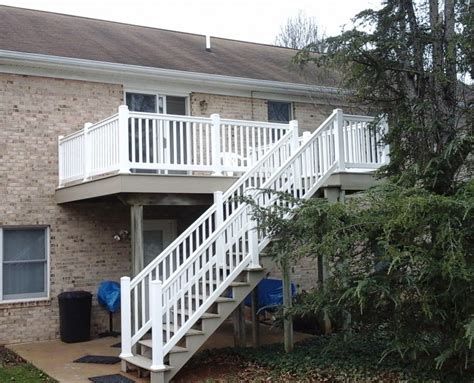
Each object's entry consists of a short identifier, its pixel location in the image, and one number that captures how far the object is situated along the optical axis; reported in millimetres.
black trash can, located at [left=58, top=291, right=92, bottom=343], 11672
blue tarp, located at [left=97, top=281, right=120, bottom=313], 12180
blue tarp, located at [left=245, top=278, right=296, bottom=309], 13000
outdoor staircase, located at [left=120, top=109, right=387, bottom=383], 8359
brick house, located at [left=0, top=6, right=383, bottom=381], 10531
